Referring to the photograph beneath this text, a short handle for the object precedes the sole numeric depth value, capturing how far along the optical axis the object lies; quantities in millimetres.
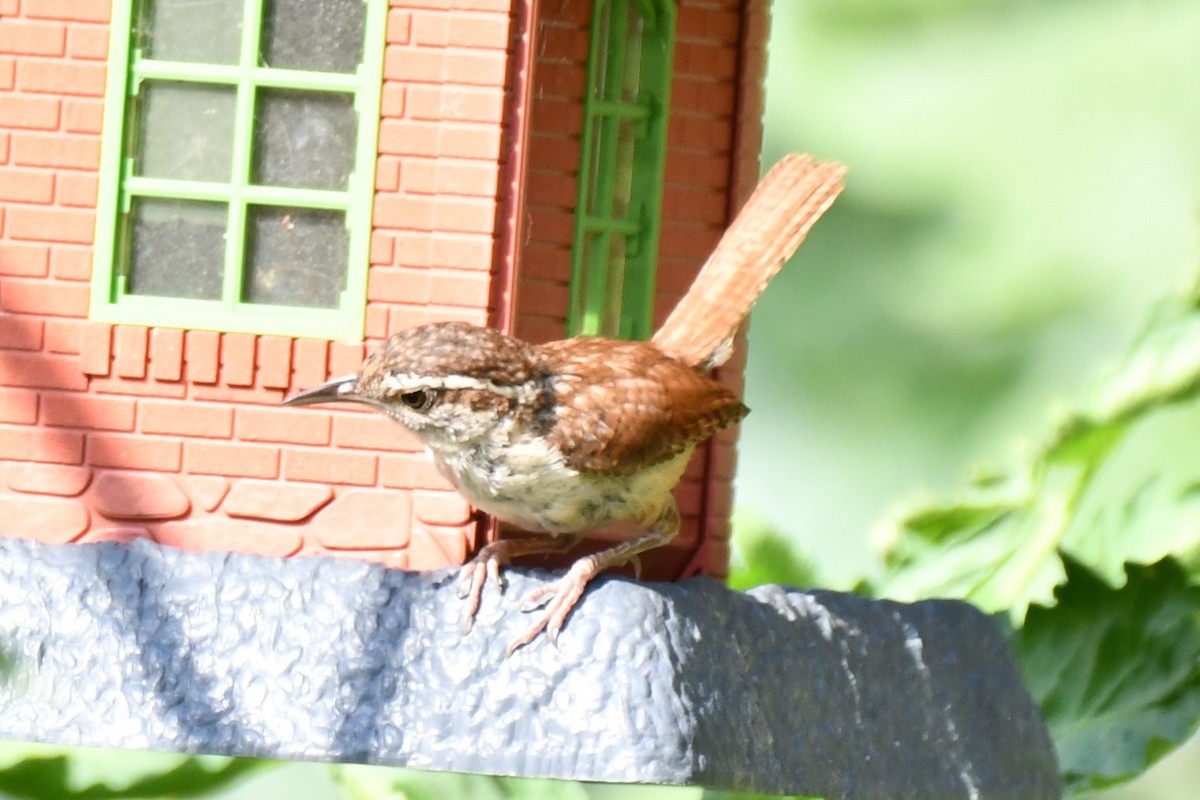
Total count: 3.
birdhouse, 4820
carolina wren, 4609
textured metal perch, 4363
